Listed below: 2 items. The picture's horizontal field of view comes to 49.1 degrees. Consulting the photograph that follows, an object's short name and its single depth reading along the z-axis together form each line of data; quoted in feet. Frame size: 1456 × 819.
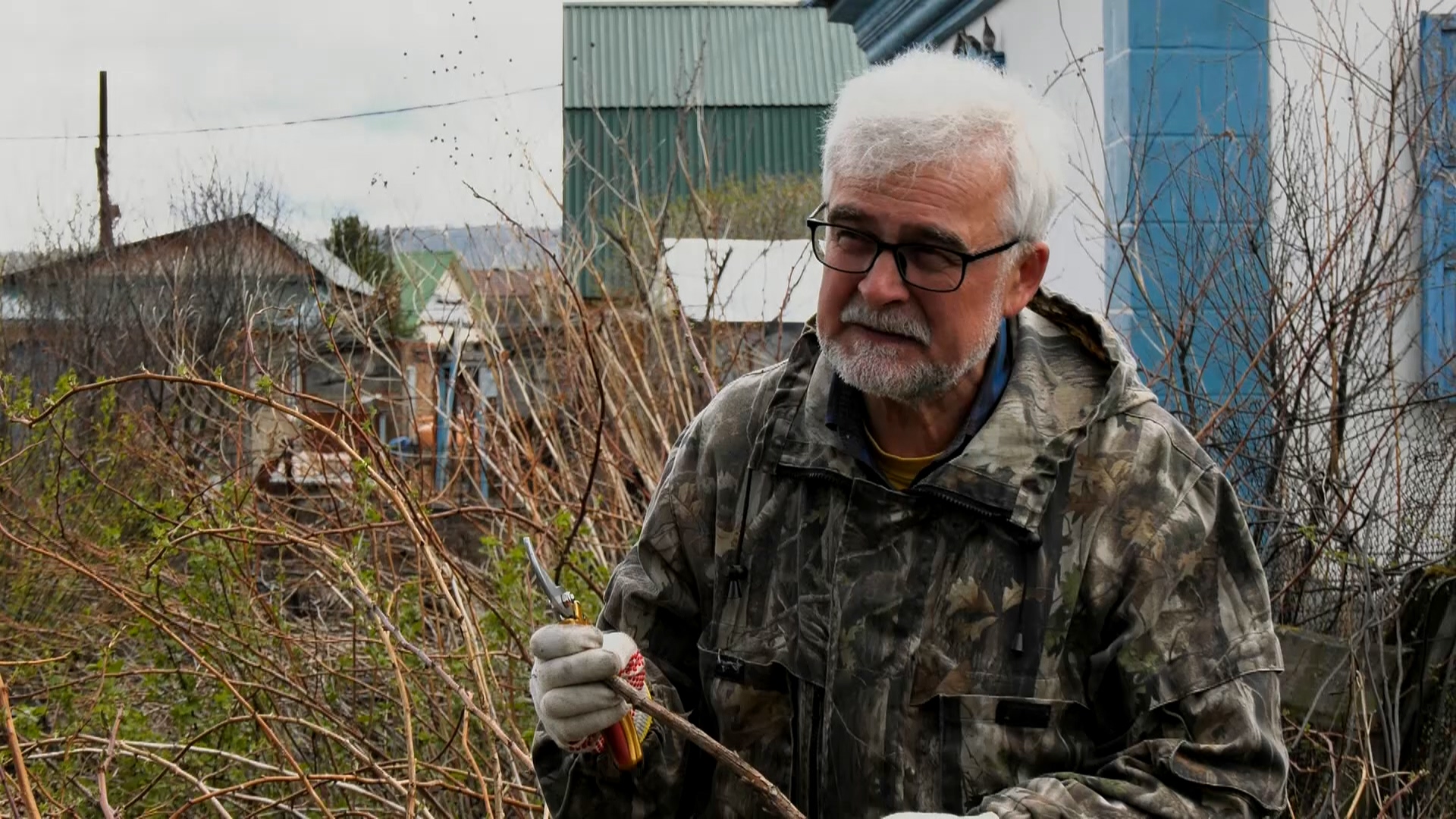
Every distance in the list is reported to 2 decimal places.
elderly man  7.52
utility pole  47.18
